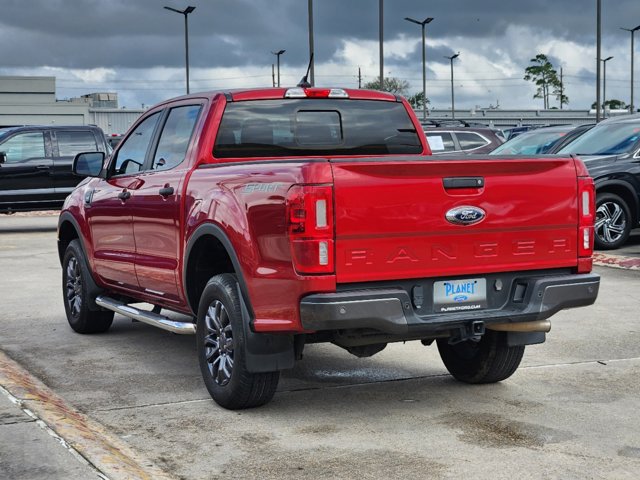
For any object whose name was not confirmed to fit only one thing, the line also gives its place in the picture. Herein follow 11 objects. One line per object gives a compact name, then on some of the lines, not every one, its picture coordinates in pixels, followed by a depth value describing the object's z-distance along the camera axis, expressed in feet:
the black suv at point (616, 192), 49.47
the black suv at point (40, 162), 68.74
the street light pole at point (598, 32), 131.95
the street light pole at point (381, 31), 124.67
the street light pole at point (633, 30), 199.82
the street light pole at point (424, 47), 179.52
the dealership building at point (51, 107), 355.77
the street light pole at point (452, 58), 274.32
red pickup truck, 18.16
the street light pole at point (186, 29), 168.45
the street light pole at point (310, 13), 106.93
